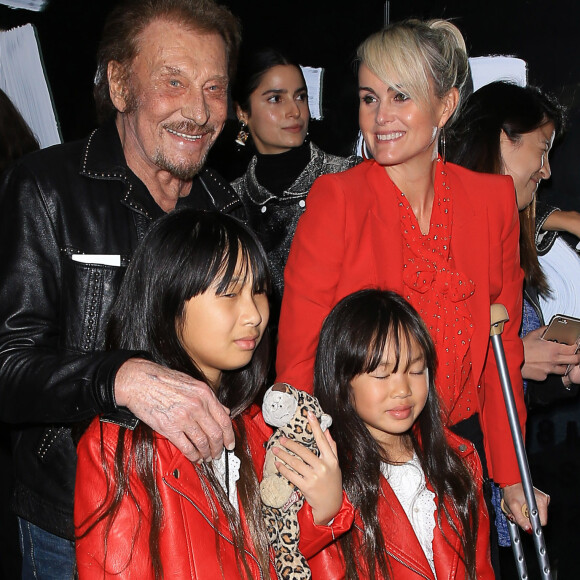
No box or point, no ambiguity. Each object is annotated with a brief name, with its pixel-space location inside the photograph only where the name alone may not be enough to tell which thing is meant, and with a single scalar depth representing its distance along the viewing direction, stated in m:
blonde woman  2.36
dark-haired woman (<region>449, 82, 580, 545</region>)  3.07
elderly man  1.88
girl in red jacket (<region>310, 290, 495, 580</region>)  2.20
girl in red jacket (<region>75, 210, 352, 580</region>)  1.86
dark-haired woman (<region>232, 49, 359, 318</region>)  3.28
